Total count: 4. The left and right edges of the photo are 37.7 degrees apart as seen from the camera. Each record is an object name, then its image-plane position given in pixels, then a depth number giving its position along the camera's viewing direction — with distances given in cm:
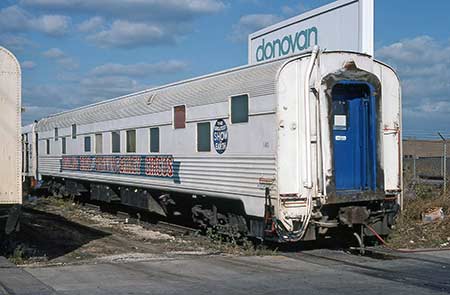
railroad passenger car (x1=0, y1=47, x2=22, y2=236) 1032
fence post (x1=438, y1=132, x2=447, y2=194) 1512
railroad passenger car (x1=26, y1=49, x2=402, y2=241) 1101
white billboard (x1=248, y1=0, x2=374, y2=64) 1426
